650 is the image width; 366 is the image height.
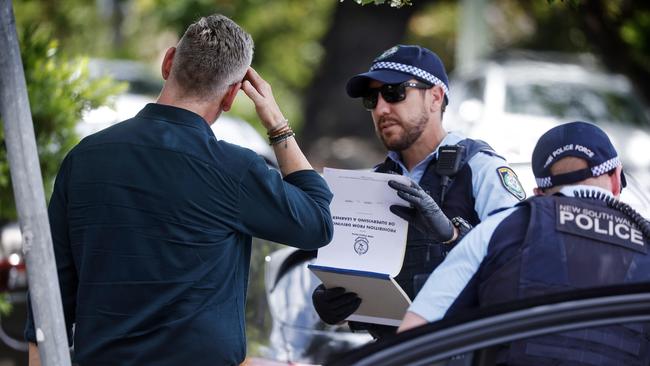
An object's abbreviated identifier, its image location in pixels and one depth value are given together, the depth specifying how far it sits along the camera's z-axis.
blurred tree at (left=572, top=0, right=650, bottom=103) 26.09
